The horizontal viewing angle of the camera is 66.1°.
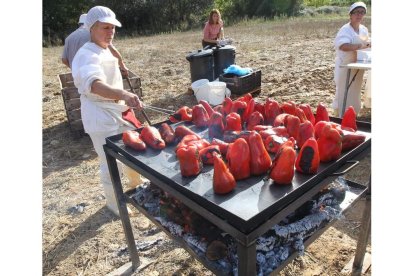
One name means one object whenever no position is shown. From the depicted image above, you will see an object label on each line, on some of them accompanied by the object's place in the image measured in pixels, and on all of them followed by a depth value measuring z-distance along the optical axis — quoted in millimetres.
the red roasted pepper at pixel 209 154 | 1789
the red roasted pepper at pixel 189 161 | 1671
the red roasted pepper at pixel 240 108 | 2385
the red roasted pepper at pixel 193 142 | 1901
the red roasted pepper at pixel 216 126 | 2172
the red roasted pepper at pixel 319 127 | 1813
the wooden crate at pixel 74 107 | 5289
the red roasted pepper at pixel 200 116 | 2361
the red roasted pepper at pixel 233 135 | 1899
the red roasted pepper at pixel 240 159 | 1604
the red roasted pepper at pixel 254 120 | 2191
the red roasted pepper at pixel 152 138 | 2072
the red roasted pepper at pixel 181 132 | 2138
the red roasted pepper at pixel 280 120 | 2059
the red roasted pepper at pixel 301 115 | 2122
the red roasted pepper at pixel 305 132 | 1805
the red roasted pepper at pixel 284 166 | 1497
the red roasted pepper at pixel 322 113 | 2137
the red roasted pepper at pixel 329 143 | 1668
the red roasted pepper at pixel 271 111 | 2277
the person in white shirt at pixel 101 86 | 2672
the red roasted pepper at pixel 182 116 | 2486
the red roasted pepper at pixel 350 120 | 2029
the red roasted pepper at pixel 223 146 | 1841
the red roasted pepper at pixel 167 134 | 2154
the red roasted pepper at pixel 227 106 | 2432
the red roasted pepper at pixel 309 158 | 1564
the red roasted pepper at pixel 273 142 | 1814
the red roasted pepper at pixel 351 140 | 1828
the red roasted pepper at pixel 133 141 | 2049
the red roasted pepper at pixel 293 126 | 1911
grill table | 1358
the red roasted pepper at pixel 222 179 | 1499
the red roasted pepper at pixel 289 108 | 2209
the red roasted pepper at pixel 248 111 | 2359
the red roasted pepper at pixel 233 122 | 2121
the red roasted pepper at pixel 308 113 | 2170
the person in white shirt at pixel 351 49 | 4750
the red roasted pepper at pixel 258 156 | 1631
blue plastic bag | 6973
